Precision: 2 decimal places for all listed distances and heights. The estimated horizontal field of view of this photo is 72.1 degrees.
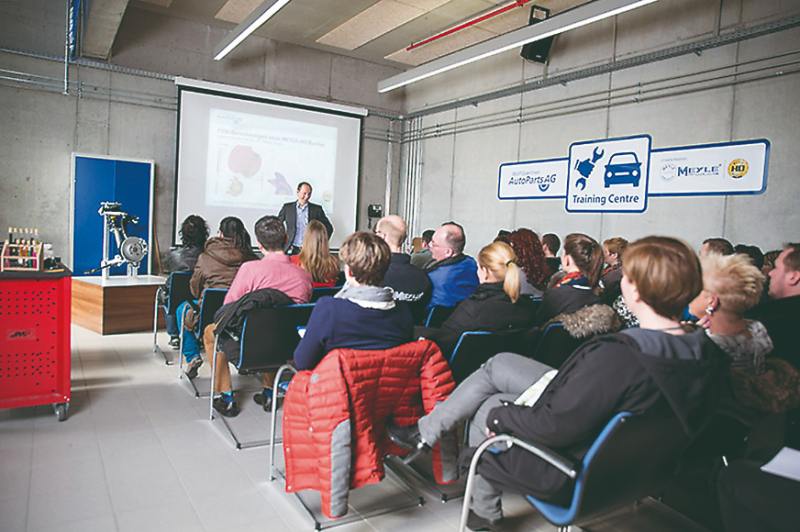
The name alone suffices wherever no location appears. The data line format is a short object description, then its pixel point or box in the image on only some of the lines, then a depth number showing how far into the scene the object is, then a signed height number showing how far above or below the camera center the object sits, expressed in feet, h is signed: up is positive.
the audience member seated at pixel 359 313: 6.66 -1.02
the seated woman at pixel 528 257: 11.10 -0.37
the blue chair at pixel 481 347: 7.77 -1.60
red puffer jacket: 6.33 -2.17
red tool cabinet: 9.90 -2.34
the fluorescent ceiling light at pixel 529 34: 15.69 +6.87
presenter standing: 23.52 +0.48
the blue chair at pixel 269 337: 9.21 -1.92
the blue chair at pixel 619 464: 4.66 -1.98
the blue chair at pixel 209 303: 11.13 -1.65
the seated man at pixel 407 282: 10.61 -0.96
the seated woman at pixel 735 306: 6.55 -0.70
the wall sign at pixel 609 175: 19.85 +2.59
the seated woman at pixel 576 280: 9.09 -0.66
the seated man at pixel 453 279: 10.89 -0.87
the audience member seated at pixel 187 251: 14.98 -0.82
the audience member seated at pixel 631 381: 4.55 -1.15
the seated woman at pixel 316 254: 11.67 -0.57
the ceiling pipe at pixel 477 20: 20.35 +8.75
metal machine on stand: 19.27 -0.87
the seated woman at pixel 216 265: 11.75 -0.92
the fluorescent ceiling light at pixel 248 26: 17.90 +7.26
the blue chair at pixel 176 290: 14.06 -1.82
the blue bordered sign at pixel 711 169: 16.87 +2.59
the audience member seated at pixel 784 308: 7.57 -0.81
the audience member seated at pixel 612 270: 11.10 -0.62
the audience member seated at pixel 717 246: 13.20 +0.07
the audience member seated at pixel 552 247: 17.37 -0.21
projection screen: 25.12 +3.39
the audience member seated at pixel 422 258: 17.81 -0.81
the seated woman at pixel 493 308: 8.00 -1.04
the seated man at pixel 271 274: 9.89 -0.88
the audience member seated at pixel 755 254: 13.42 -0.07
